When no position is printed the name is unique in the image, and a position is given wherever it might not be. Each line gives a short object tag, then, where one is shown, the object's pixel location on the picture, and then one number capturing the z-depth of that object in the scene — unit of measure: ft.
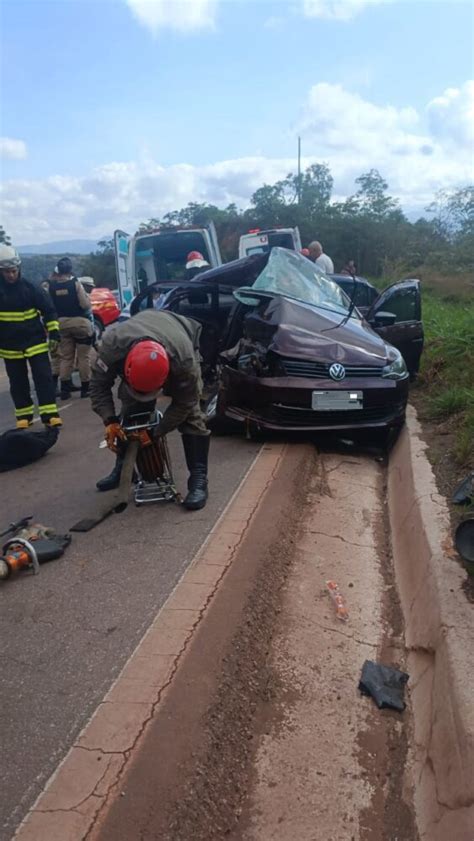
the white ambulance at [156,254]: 37.52
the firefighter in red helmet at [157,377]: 11.29
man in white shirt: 31.83
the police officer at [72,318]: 26.43
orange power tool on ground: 10.53
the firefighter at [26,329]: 18.54
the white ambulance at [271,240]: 42.93
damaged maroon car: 16.40
